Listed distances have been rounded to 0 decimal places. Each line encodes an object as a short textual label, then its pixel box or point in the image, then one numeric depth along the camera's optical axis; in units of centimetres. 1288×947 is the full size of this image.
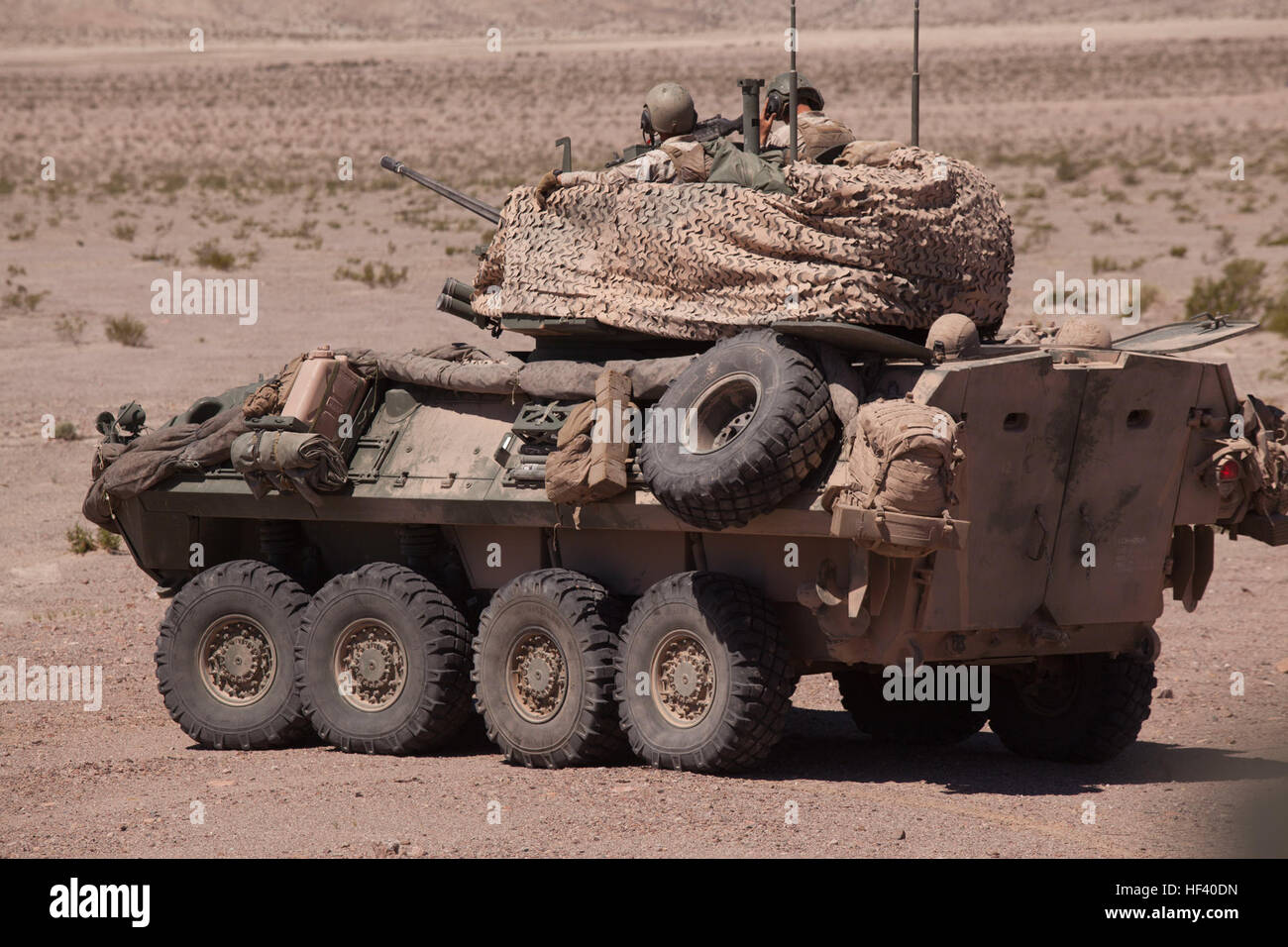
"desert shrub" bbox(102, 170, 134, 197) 4703
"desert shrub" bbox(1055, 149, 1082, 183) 4597
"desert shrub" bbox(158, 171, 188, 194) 4698
